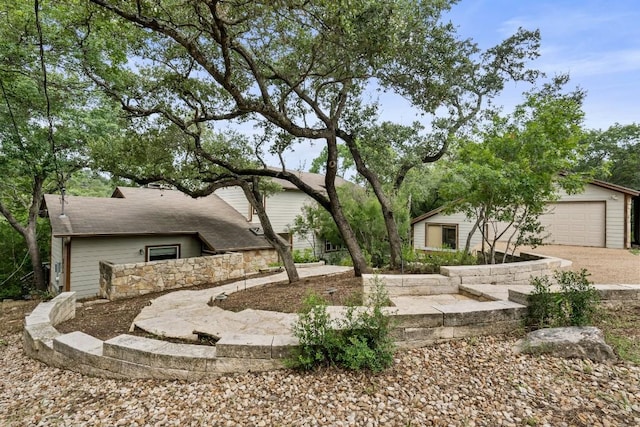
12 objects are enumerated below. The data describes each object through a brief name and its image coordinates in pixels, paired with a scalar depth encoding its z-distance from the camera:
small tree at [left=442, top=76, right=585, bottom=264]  4.78
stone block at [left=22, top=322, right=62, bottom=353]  4.02
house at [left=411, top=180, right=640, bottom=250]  10.33
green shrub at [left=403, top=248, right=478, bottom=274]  5.63
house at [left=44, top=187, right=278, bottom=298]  8.91
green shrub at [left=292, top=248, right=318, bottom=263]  12.84
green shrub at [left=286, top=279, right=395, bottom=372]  2.81
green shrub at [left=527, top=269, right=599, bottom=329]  3.31
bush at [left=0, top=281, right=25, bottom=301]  10.38
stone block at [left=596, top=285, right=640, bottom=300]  3.95
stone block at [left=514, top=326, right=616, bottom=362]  2.89
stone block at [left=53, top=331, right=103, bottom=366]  3.42
